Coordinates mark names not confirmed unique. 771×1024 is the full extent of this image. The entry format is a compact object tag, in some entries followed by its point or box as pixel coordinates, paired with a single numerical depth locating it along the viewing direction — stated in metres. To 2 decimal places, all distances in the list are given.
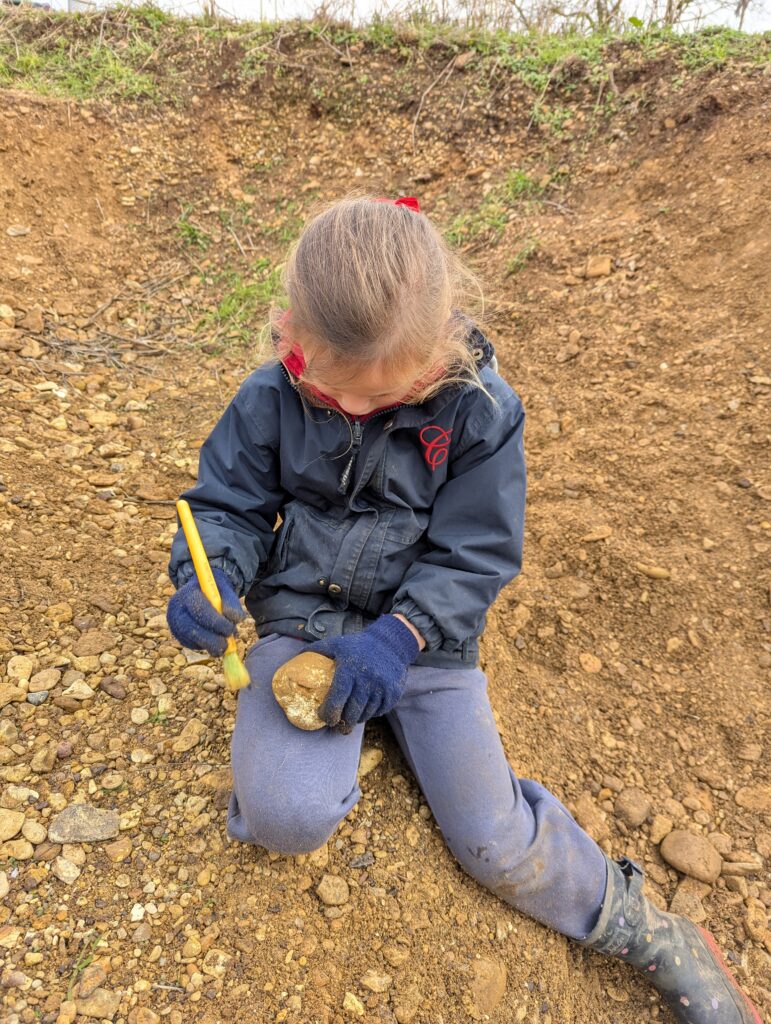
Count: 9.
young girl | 1.36
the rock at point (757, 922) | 1.52
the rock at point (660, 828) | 1.66
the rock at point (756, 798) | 1.68
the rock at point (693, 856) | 1.60
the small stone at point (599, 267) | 2.98
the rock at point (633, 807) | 1.68
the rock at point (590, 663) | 1.97
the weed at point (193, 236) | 3.70
